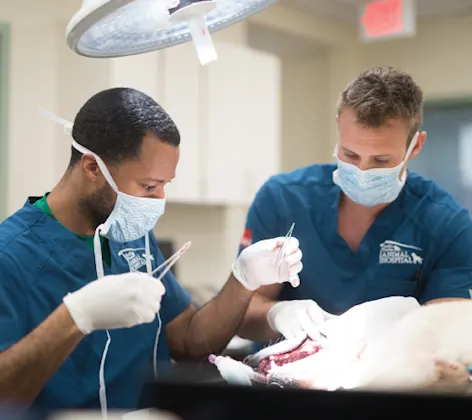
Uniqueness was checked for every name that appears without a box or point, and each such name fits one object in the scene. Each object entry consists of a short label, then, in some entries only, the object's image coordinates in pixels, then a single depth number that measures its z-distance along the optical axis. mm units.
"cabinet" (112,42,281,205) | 3215
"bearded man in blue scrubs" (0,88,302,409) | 1025
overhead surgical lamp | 1099
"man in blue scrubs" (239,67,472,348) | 1498
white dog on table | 1032
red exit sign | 3570
